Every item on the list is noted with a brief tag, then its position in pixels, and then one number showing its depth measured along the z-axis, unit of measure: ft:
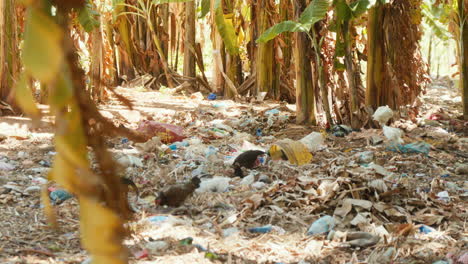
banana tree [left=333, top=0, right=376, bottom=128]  35.83
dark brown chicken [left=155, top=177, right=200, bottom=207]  22.16
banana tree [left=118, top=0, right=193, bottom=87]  59.52
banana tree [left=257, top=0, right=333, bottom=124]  38.21
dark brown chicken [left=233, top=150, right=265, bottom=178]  28.04
